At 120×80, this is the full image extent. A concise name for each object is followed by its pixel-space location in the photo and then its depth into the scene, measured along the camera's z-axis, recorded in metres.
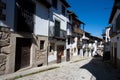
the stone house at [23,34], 5.19
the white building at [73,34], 14.64
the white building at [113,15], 7.99
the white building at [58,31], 9.62
